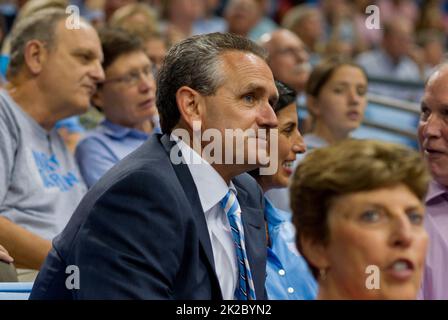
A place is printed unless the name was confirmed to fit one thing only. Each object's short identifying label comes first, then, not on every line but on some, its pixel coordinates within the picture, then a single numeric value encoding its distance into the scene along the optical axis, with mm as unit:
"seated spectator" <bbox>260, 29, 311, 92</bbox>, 9859
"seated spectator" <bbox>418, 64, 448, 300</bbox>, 4777
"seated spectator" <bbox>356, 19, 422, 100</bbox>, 13924
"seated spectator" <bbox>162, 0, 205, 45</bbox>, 12109
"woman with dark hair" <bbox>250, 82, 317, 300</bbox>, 5023
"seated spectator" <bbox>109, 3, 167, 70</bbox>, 8836
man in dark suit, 3689
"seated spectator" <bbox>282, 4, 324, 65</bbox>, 12578
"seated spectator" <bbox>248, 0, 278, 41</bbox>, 13203
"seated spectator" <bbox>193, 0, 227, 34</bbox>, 13541
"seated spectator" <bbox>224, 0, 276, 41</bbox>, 12445
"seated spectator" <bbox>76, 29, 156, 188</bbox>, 7215
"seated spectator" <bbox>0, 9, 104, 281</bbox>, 5887
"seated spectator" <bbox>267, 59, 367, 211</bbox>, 8211
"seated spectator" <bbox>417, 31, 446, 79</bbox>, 15000
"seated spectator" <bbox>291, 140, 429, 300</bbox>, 3240
